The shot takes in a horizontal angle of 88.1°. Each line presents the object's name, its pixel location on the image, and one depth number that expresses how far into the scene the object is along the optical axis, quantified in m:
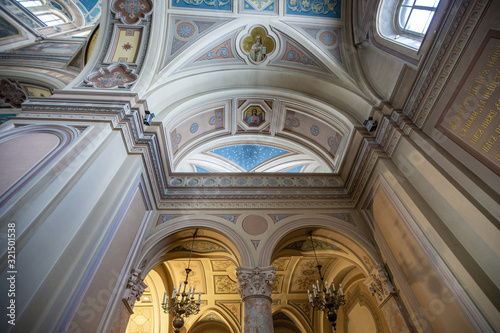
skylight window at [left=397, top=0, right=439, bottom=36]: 5.34
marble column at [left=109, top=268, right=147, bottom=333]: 4.51
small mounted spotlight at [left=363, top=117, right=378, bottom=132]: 6.16
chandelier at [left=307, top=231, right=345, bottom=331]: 5.09
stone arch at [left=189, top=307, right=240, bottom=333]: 9.29
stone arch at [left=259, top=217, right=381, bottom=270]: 5.62
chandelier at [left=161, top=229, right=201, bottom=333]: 5.18
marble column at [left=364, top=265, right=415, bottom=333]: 4.61
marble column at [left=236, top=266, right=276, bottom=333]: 4.57
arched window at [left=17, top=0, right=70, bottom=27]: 12.45
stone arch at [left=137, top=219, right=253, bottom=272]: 5.55
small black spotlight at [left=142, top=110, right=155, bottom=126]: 5.83
